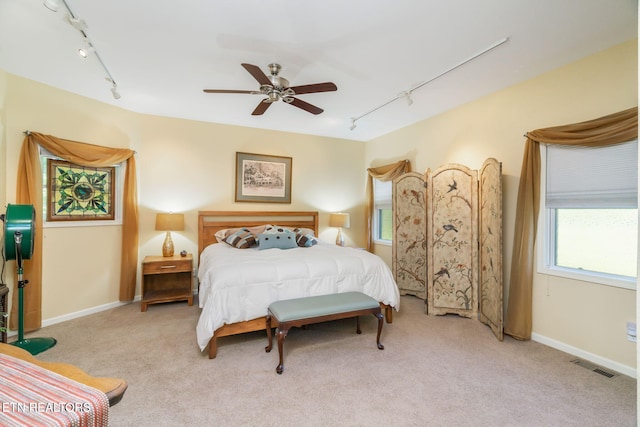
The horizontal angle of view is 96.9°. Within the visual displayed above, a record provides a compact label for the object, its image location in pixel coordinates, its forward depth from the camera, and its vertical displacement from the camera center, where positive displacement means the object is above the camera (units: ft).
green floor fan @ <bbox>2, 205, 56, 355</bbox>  8.57 -1.12
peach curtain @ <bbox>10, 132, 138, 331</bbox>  9.98 +1.14
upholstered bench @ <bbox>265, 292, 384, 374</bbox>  7.93 -2.90
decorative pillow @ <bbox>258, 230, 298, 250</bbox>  12.91 -1.37
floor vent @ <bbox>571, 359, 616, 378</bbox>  7.79 -4.29
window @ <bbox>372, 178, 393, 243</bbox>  17.97 +0.03
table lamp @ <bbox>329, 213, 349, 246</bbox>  17.47 -0.49
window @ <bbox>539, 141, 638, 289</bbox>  7.96 +0.15
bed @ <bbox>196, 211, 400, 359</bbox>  8.57 -2.34
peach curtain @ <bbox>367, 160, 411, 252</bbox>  15.90 +2.36
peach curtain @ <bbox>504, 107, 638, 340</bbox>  9.52 -0.62
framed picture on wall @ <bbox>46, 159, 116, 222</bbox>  11.23 +0.66
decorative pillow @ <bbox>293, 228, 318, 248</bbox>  13.92 -1.36
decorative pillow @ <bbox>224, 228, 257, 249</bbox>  13.06 -1.37
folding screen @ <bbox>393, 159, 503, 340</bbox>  10.68 -1.04
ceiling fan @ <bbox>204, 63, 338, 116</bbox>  8.19 +3.65
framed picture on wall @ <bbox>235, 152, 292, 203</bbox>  16.16 +1.94
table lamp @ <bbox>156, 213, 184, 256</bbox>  13.42 -0.75
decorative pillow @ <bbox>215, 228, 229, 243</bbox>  14.70 -1.29
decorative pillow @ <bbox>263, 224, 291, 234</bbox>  13.84 -0.92
